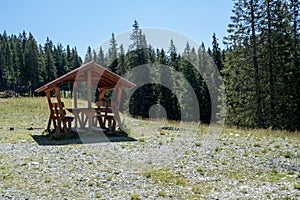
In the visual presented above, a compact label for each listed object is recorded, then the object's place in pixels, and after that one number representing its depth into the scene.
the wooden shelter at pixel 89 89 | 12.32
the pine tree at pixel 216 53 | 45.24
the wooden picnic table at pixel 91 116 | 12.64
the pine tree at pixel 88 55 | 86.10
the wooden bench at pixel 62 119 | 12.29
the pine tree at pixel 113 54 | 52.94
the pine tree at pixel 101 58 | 71.35
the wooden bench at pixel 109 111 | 13.03
